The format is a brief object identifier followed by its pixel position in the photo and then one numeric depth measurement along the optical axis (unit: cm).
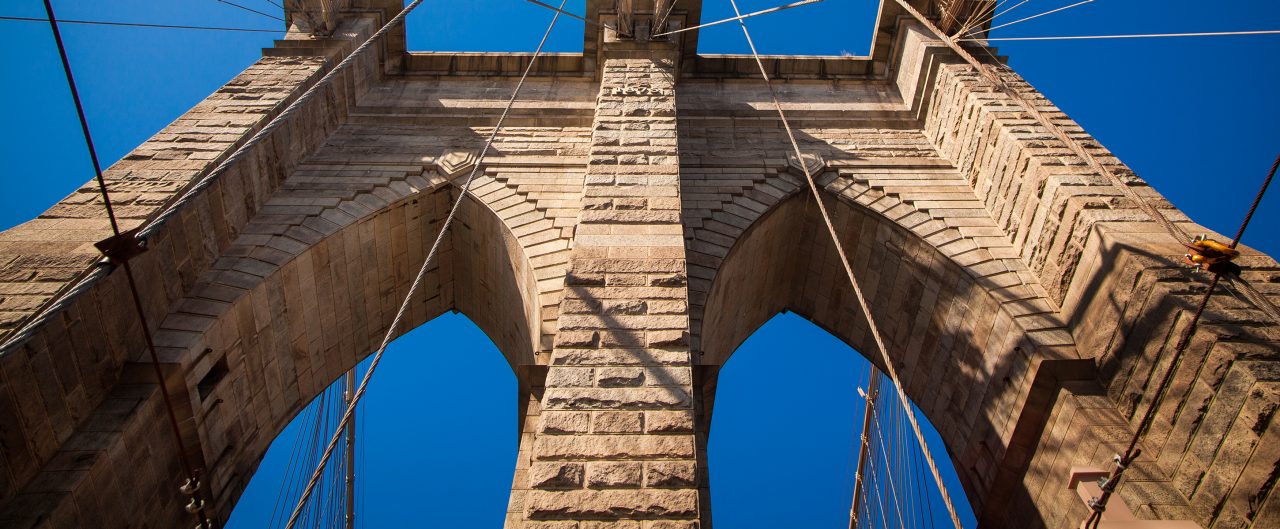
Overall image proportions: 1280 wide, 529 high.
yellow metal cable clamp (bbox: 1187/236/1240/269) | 483
